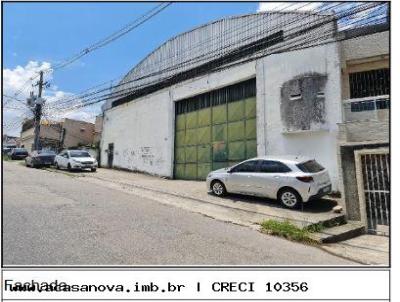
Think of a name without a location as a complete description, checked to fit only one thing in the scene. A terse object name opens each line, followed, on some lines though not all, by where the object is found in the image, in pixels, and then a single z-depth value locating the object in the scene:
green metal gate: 15.27
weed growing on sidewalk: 7.41
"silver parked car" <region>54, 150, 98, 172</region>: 20.28
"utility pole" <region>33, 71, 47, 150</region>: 27.25
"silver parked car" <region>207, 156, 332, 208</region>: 9.89
